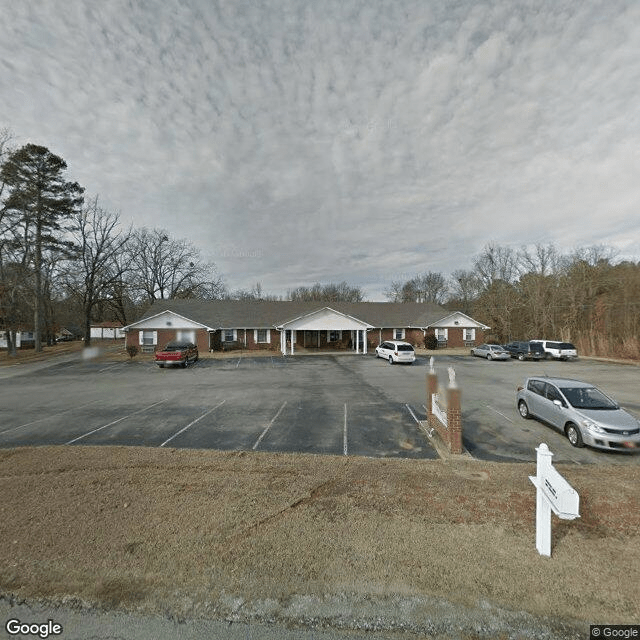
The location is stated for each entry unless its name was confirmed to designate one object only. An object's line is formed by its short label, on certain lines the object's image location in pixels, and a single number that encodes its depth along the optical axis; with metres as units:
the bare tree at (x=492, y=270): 47.53
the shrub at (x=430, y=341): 35.41
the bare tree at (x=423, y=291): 72.34
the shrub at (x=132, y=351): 28.25
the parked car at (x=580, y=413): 7.18
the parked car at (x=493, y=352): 27.34
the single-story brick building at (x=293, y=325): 31.50
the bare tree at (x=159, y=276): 49.93
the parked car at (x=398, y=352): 23.82
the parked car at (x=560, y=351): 27.59
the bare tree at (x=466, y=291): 54.52
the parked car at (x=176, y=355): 22.64
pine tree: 29.23
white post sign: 3.36
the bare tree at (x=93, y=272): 41.12
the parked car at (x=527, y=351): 27.94
